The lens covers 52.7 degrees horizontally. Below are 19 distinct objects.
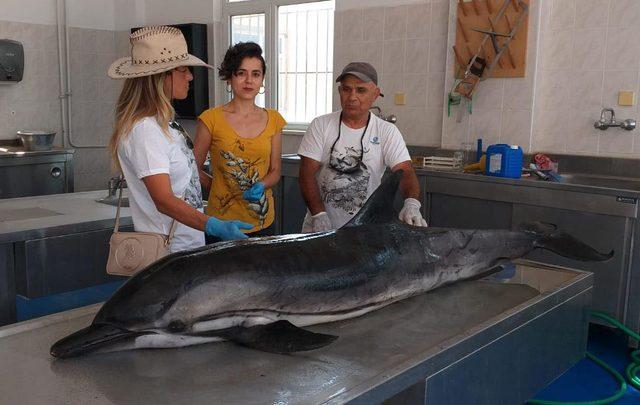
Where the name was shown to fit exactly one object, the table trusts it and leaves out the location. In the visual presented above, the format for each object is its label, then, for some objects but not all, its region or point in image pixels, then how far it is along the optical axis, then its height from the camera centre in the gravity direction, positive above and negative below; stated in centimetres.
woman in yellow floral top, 310 -18
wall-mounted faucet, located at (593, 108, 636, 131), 461 -1
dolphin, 171 -52
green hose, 317 -138
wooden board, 504 +65
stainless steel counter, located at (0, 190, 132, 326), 331 -77
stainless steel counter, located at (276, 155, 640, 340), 405 -64
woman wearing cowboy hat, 226 -13
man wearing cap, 322 -23
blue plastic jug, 466 -31
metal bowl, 680 -37
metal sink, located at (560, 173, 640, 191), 455 -44
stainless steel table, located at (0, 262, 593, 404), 150 -65
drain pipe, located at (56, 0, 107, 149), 766 +47
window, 663 +69
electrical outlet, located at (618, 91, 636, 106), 461 +17
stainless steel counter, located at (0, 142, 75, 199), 654 -70
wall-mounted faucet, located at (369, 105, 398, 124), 580 -2
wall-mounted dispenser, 677 +45
